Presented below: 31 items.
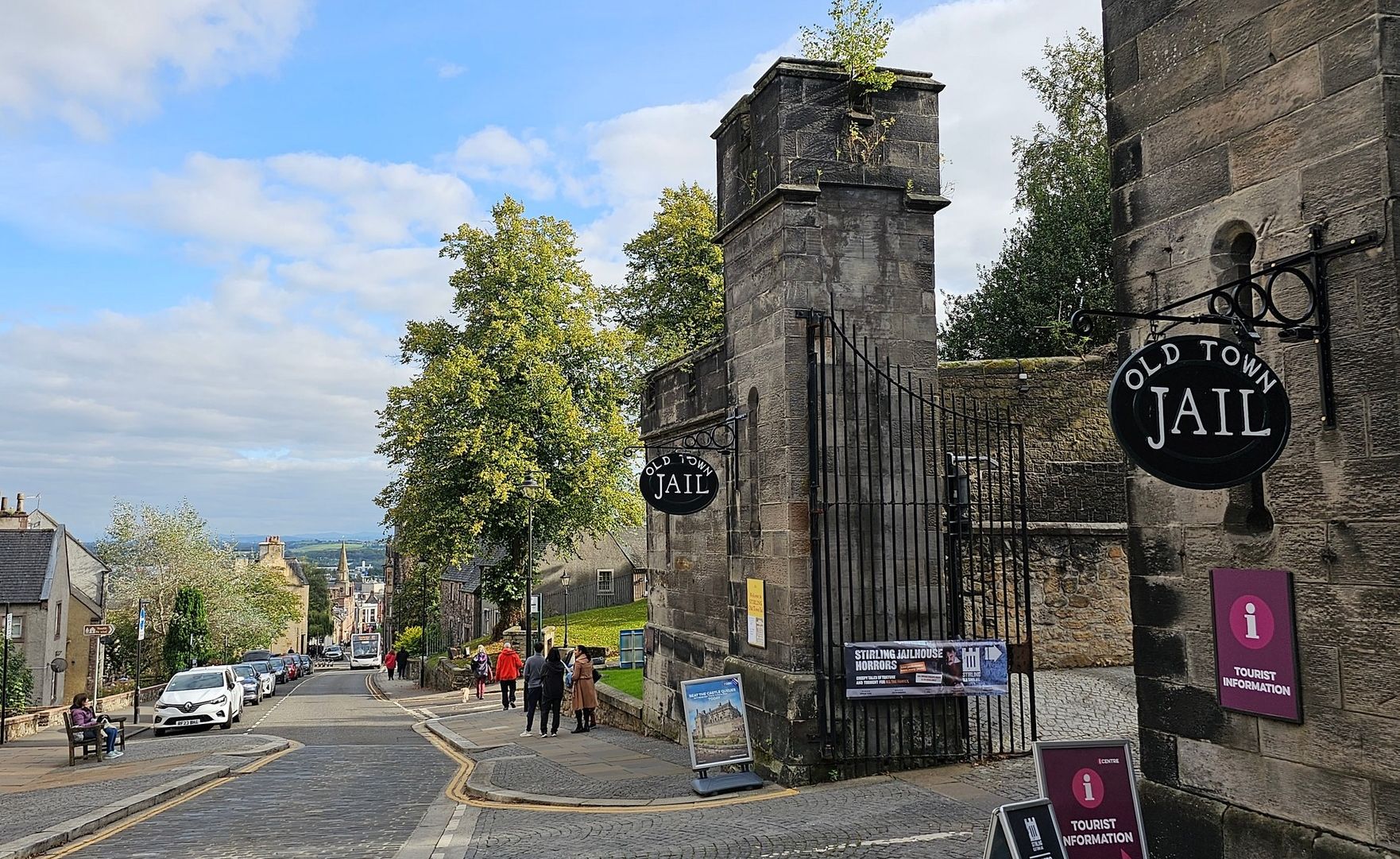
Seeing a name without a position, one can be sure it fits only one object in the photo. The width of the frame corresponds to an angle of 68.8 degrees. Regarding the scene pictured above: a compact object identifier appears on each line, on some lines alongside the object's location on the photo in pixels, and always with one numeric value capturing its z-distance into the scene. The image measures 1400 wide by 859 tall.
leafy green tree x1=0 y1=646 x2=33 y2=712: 31.72
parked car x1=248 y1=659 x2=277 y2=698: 38.75
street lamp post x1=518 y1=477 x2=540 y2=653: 28.73
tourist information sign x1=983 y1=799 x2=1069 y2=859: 5.78
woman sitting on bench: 18.05
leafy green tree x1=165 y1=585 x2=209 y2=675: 47.31
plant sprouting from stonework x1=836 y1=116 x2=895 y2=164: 11.94
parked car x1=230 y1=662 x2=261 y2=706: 34.25
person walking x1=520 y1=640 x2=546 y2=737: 18.62
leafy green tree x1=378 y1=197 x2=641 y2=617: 31.84
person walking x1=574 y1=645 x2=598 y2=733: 18.38
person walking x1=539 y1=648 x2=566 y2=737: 18.22
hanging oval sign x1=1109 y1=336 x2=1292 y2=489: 5.38
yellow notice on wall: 11.95
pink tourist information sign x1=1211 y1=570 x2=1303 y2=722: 5.98
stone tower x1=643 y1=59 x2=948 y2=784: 11.35
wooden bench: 17.84
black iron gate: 11.12
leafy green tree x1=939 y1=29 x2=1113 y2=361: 26.09
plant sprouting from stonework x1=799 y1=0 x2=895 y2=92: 11.90
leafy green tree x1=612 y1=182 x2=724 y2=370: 35.50
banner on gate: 11.02
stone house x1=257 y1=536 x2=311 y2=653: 111.81
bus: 69.06
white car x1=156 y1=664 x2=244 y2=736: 23.75
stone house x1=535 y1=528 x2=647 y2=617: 49.00
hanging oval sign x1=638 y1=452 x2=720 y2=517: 12.40
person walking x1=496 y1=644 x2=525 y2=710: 24.69
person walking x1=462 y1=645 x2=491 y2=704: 30.70
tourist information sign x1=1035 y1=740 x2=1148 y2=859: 6.34
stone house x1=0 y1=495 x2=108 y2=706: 40.84
